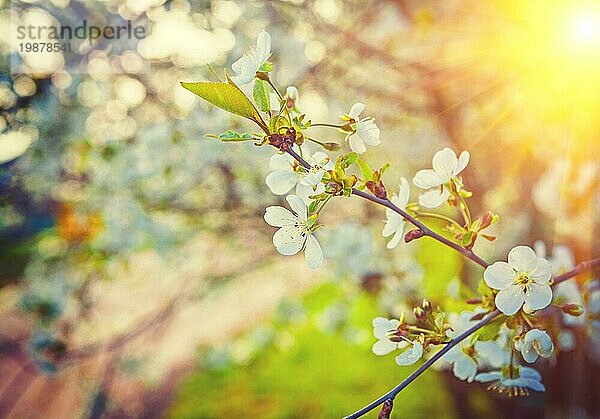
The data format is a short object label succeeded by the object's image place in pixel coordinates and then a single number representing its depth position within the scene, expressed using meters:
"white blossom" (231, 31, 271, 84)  0.42
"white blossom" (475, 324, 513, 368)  0.57
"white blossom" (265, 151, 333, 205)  0.41
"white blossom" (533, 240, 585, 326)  0.64
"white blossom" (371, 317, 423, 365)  0.45
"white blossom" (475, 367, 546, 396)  0.53
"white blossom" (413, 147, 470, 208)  0.50
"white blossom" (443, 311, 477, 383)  0.54
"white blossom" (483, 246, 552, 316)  0.43
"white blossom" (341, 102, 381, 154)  0.46
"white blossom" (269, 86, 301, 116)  0.43
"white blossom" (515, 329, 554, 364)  0.45
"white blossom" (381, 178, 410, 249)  0.49
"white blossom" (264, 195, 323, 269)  0.42
